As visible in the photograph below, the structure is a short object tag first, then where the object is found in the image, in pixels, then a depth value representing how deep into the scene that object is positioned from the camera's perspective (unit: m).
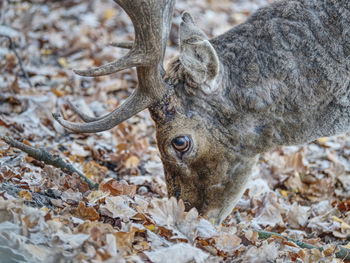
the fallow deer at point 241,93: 9.20
